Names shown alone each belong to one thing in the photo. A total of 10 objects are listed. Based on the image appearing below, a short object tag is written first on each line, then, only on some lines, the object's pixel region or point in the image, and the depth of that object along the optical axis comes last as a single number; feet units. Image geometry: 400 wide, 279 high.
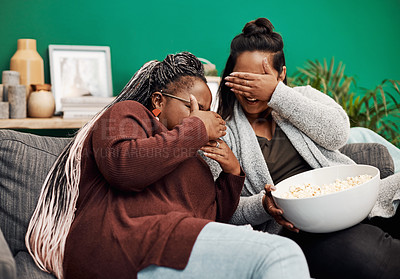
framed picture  7.98
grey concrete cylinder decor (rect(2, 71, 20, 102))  7.20
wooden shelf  7.02
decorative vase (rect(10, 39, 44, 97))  7.57
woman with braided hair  3.16
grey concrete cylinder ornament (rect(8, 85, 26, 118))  7.12
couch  4.33
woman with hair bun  4.82
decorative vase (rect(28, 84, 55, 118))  7.33
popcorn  4.03
